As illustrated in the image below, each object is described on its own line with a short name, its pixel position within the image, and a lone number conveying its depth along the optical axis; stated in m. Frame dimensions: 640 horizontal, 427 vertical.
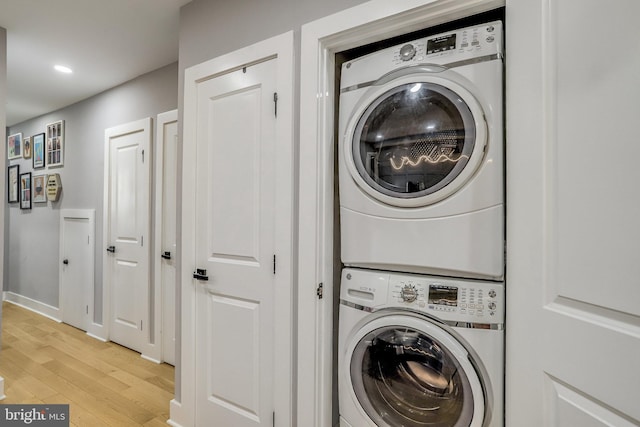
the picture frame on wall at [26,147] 4.68
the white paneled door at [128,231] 3.14
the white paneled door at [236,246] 1.68
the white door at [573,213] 0.73
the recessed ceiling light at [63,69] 3.01
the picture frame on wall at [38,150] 4.46
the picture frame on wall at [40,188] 4.40
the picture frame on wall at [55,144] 4.16
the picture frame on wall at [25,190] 4.68
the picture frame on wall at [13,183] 4.90
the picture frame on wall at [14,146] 4.90
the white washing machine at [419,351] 1.15
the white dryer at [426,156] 1.16
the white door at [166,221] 2.95
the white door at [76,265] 3.74
